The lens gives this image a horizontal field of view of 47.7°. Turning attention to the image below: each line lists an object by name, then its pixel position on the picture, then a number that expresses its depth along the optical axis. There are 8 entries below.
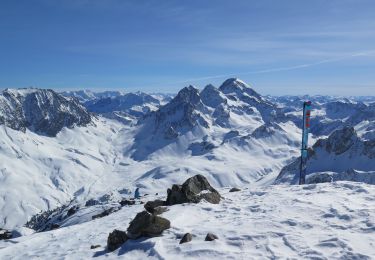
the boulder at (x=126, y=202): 70.13
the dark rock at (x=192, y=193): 29.86
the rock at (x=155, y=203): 31.47
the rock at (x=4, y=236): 46.47
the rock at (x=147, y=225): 22.02
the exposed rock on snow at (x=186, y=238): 20.45
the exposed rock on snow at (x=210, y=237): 20.27
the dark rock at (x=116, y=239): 21.86
